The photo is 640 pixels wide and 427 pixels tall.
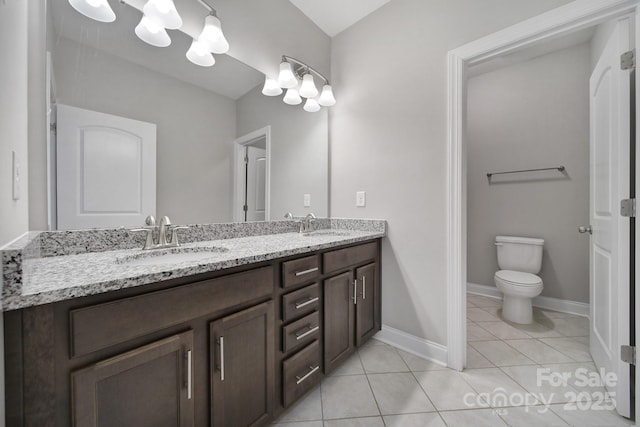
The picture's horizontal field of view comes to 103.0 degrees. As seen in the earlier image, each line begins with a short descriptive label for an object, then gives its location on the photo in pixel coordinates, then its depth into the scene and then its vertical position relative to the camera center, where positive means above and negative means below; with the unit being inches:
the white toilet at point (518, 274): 82.7 -22.4
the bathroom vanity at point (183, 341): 22.3 -15.1
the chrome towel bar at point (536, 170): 96.3 +16.7
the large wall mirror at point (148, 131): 40.0 +16.1
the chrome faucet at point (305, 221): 74.7 -2.6
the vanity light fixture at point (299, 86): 68.8 +36.4
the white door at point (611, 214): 47.1 -0.5
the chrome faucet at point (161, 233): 45.2 -3.7
